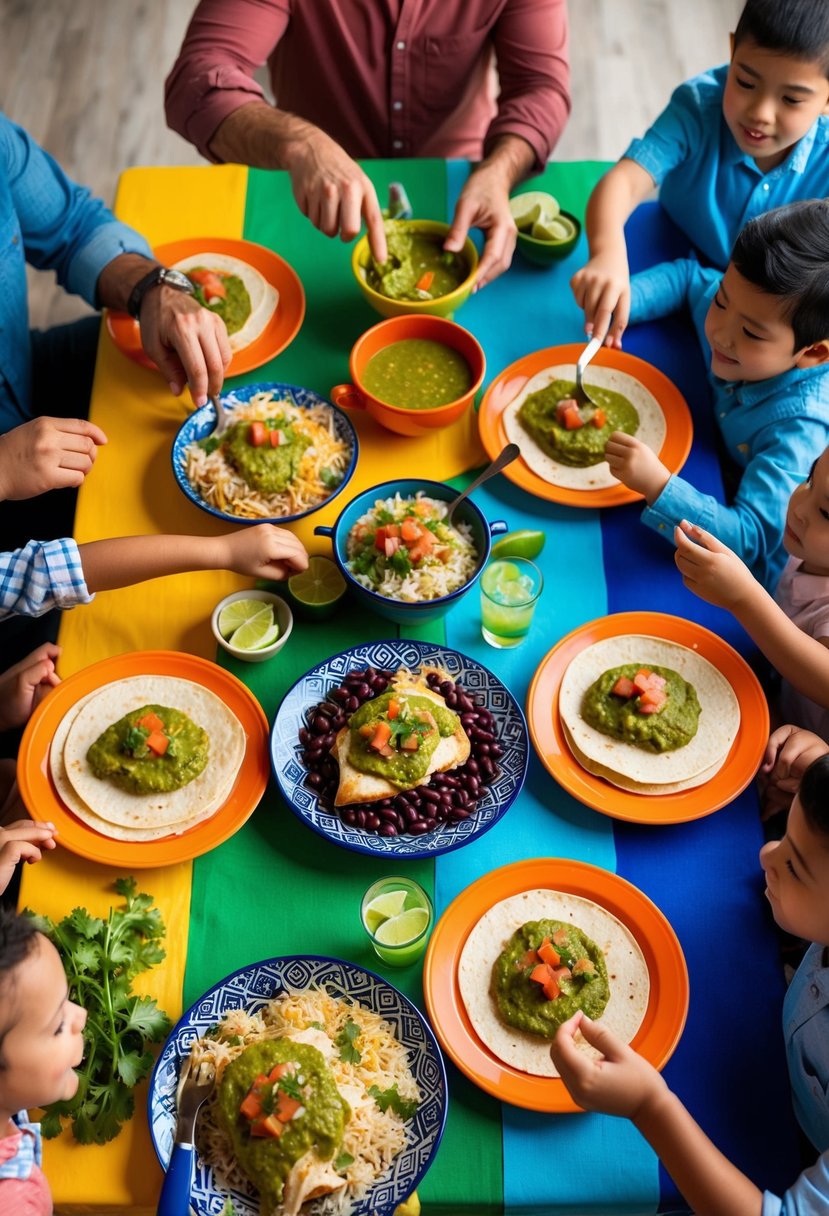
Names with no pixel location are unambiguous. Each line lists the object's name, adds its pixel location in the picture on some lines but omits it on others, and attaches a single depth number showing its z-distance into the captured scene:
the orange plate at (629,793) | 2.29
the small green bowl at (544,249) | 3.15
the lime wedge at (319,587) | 2.54
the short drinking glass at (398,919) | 2.07
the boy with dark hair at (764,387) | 2.50
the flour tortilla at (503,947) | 2.00
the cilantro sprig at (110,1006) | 1.93
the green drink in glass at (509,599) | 2.47
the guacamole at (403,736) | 2.23
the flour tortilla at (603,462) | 2.78
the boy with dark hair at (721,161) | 2.75
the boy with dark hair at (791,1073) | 1.81
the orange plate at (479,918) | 1.97
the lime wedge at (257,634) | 2.50
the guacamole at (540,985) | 2.01
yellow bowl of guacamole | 2.96
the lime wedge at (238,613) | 2.54
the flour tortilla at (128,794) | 2.24
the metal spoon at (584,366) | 2.86
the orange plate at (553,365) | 2.75
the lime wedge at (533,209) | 3.21
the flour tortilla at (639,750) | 2.33
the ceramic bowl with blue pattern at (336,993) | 1.84
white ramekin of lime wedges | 2.49
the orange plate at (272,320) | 2.99
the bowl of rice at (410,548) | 2.49
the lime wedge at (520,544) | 2.64
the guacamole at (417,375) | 2.86
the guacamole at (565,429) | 2.78
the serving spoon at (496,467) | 2.64
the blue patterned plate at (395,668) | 2.20
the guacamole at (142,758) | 2.27
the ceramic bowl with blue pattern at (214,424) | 2.66
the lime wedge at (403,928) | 2.07
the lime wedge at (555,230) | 3.19
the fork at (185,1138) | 1.75
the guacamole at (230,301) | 3.00
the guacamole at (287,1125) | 1.82
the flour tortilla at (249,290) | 3.03
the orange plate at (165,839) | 2.21
